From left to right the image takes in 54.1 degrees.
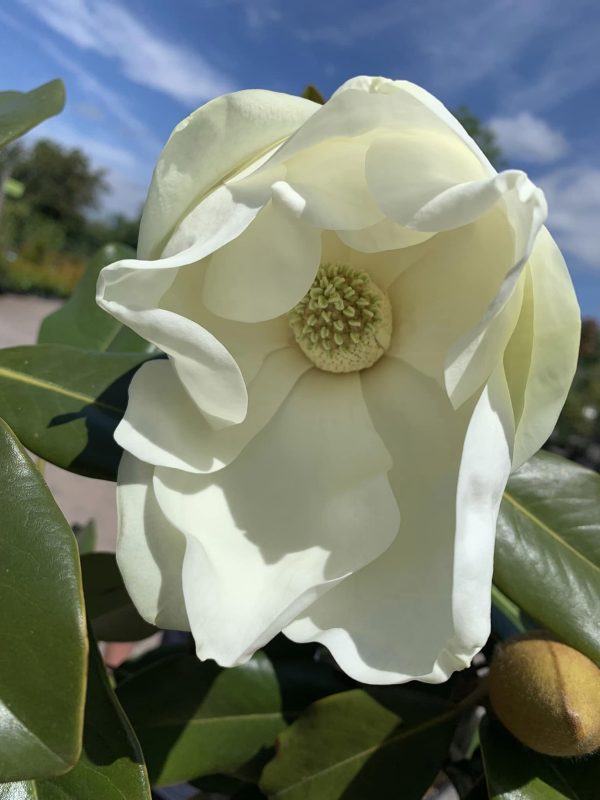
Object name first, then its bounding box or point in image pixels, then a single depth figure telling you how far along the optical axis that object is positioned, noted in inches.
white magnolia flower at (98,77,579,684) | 4.6
